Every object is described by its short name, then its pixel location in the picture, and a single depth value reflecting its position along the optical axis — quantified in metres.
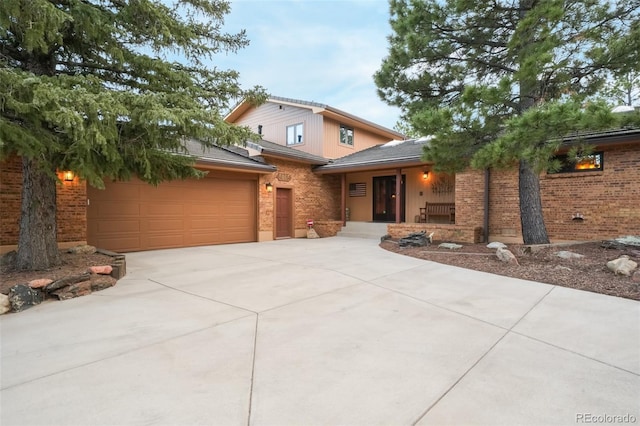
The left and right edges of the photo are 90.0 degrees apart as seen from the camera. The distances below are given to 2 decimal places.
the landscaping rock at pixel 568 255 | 6.43
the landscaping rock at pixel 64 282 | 4.44
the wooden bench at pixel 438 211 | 12.32
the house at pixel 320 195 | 7.86
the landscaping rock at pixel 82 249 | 6.78
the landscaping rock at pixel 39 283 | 4.33
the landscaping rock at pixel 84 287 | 4.48
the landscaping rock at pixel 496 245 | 7.89
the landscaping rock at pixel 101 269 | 5.13
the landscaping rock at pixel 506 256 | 6.41
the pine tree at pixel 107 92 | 3.78
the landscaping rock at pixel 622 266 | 5.23
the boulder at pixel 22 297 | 4.00
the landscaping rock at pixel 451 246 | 8.56
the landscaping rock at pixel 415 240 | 9.14
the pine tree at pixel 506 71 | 5.39
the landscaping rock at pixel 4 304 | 3.90
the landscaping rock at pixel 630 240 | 6.93
